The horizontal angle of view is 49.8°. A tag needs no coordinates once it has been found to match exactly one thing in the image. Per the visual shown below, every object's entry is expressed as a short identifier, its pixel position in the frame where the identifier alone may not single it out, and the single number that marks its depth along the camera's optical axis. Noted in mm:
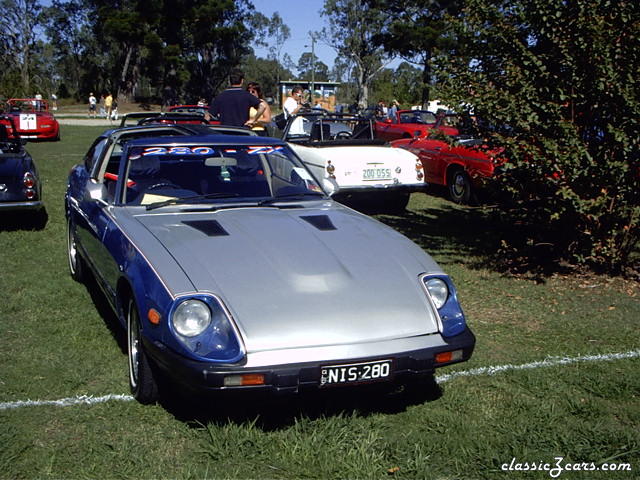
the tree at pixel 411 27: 46156
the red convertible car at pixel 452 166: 11266
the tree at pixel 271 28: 78500
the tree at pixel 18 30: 74562
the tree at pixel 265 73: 99625
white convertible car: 10219
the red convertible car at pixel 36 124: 23859
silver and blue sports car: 3371
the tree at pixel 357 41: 64500
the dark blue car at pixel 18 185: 8680
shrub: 6262
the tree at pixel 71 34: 76625
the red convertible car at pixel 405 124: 18828
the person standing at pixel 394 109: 29922
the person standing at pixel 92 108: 53634
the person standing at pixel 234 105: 10438
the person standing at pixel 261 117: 10971
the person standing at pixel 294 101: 14094
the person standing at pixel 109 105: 47716
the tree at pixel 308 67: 109438
